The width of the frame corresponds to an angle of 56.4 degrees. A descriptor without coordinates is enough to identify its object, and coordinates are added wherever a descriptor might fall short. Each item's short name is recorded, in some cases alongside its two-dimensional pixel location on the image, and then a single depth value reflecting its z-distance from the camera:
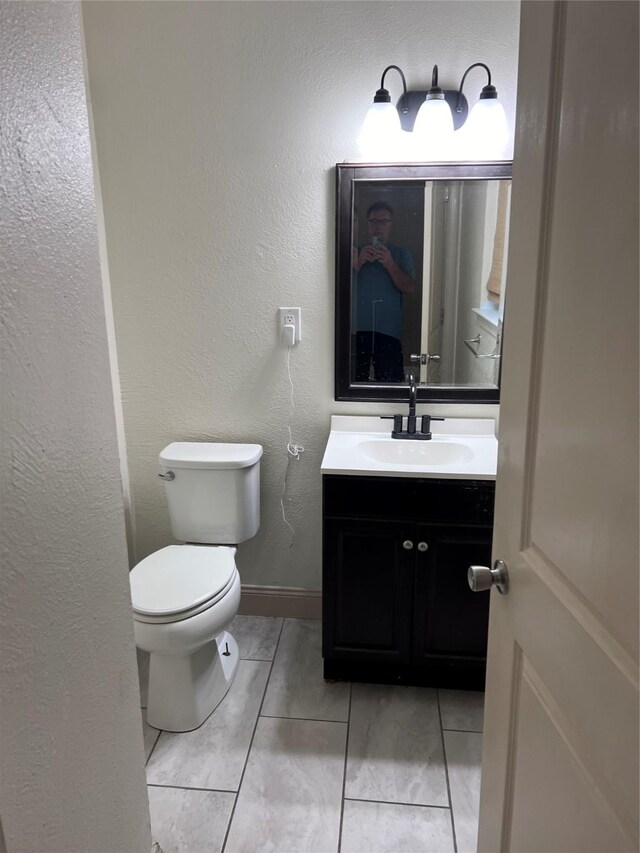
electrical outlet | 2.26
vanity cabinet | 1.93
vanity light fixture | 1.95
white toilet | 1.81
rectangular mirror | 2.11
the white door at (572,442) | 0.65
